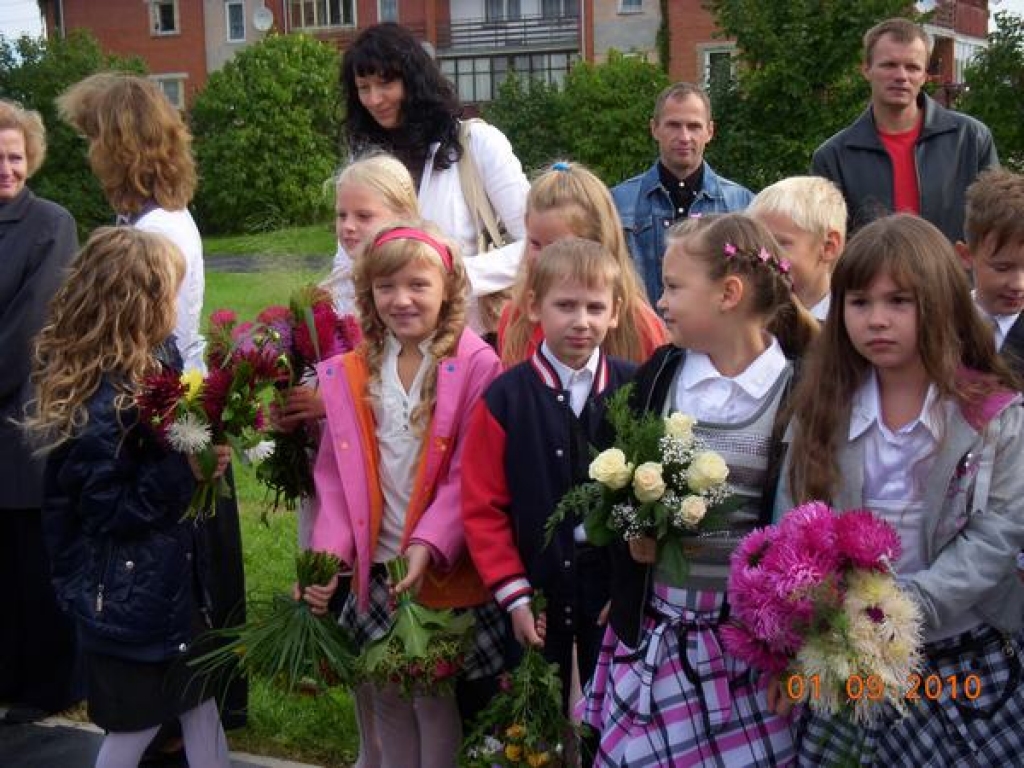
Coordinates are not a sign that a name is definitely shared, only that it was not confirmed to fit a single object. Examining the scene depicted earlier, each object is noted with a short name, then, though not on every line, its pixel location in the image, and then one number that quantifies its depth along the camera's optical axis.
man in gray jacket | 5.57
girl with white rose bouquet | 2.93
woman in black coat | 5.04
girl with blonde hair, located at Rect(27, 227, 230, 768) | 3.85
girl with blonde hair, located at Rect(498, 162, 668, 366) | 4.02
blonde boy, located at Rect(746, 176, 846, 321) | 4.13
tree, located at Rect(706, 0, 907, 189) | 21.12
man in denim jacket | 6.06
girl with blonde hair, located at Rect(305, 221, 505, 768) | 3.80
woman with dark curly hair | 4.70
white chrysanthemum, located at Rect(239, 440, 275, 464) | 3.80
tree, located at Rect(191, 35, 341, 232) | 32.66
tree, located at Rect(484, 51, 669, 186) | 29.05
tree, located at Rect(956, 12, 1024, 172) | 14.91
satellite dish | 48.33
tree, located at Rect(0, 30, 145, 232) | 36.34
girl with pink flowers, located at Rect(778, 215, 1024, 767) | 2.89
